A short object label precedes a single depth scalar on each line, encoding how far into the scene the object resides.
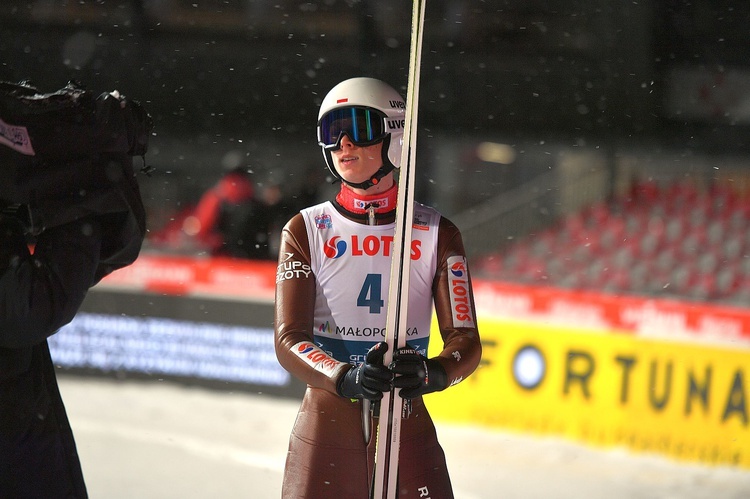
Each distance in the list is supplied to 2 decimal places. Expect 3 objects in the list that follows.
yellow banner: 15.09
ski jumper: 12.33
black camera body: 12.08
